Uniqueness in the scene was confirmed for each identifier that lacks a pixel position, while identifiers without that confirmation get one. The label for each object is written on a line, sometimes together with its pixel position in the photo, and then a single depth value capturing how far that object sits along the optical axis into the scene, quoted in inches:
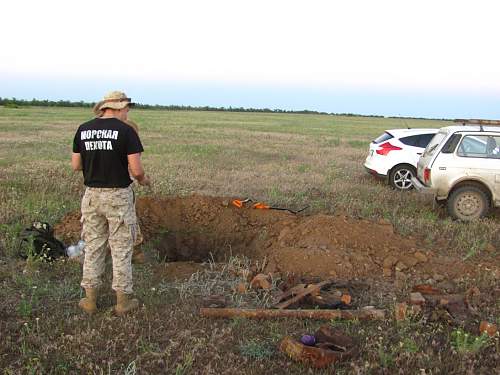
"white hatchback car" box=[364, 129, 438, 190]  481.4
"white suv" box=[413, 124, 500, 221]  351.9
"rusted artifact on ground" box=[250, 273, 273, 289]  216.2
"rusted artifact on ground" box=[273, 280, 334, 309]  197.5
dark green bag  241.1
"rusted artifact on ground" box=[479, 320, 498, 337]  178.4
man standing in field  181.2
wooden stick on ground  186.5
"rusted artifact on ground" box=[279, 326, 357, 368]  156.3
